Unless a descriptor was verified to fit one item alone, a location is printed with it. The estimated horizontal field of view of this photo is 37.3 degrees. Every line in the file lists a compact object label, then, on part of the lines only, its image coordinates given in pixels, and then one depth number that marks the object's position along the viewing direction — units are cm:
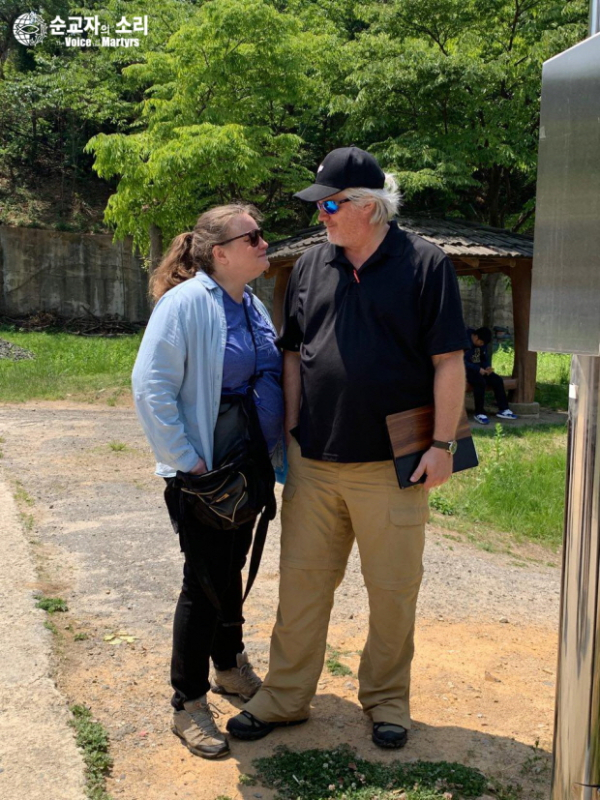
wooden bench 1317
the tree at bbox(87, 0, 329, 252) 1560
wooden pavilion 1223
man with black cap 305
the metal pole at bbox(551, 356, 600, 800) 207
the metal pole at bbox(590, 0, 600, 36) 199
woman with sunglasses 302
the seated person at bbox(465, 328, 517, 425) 1242
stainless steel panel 196
